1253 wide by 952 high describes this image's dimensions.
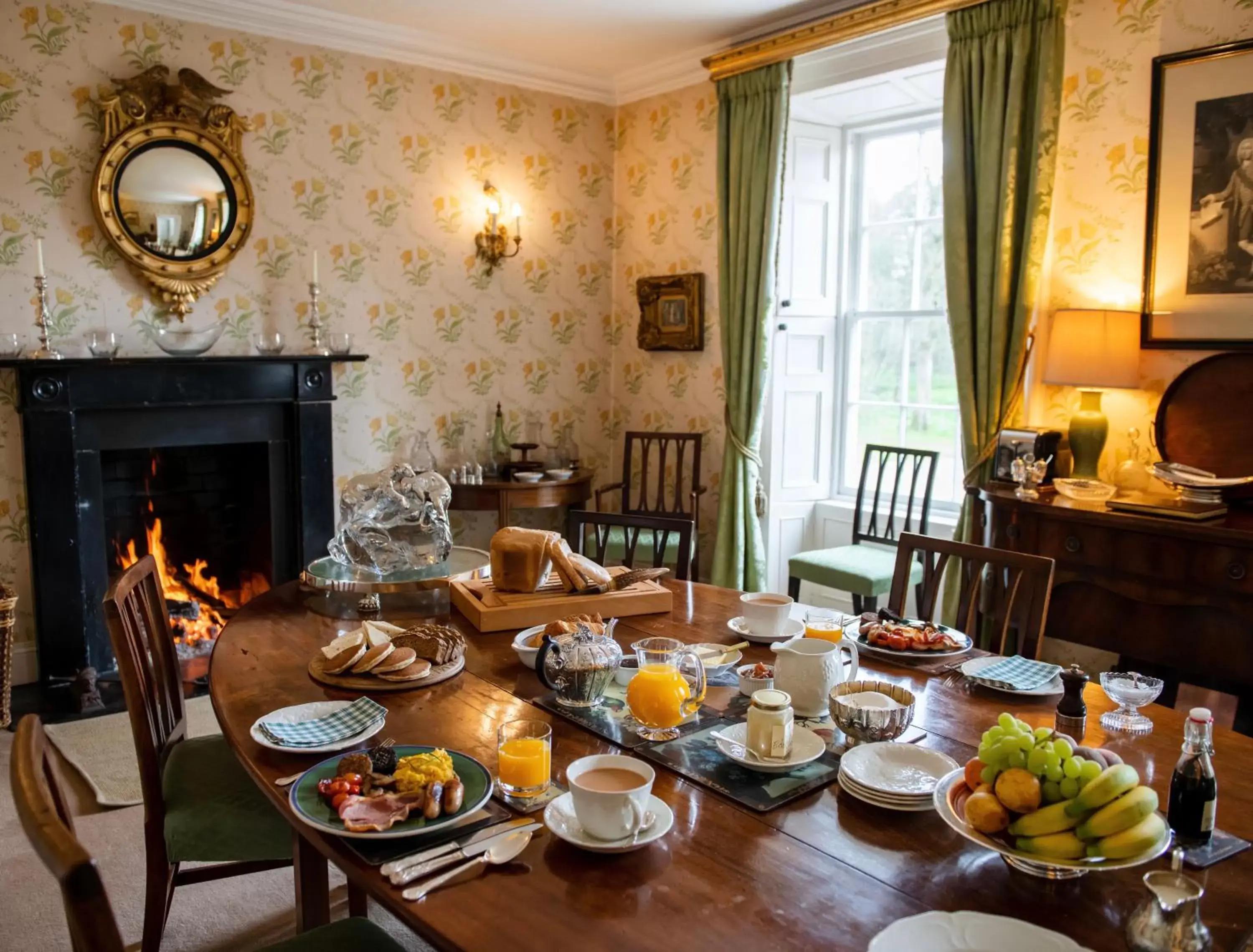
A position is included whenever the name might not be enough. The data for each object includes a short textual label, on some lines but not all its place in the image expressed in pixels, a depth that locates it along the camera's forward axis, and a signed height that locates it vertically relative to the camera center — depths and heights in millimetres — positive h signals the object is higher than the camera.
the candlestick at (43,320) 3680 +185
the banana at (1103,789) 1175 -490
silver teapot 1729 -518
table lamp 3168 +66
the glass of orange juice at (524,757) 1413 -555
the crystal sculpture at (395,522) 2436 -372
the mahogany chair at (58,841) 1000 -505
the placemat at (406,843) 1269 -621
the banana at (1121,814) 1165 -516
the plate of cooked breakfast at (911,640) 2033 -551
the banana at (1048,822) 1188 -536
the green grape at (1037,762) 1217 -475
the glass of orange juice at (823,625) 1903 -541
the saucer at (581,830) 1262 -601
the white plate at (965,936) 1064 -611
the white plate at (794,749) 1495 -587
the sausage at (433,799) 1328 -580
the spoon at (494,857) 1188 -620
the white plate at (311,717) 1565 -592
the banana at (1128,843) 1160 -548
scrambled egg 1376 -565
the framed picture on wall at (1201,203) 3057 +571
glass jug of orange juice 1630 -534
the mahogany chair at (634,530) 2869 -474
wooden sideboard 2734 -600
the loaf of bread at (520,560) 2260 -430
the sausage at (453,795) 1345 -583
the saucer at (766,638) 2129 -562
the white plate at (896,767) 1427 -586
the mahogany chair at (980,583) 2205 -492
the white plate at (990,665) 1822 -572
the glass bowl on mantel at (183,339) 3904 +125
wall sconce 4844 +679
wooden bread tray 2201 -527
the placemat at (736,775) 1428 -605
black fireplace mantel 3684 -236
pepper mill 1681 -563
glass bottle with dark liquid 1272 -530
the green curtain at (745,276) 4402 +462
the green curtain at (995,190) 3432 +683
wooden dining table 1116 -622
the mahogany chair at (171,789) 1900 -840
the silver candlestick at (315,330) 4320 +187
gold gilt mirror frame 3809 +755
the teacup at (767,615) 2166 -530
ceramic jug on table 1690 -514
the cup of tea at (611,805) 1255 -561
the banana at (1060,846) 1176 -561
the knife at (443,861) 1213 -621
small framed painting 4875 +322
